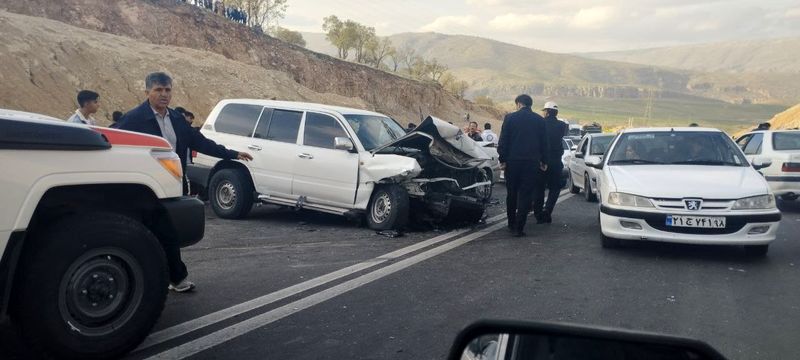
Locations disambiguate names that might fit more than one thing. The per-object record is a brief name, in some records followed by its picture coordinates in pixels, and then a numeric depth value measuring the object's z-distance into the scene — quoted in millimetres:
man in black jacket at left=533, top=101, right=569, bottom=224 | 10494
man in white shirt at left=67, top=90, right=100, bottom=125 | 8578
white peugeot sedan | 7246
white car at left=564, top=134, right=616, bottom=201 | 14029
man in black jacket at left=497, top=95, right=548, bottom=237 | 9023
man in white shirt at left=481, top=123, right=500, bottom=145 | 18562
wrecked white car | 9430
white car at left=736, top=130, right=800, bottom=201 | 12227
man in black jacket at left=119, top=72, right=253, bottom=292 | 5402
